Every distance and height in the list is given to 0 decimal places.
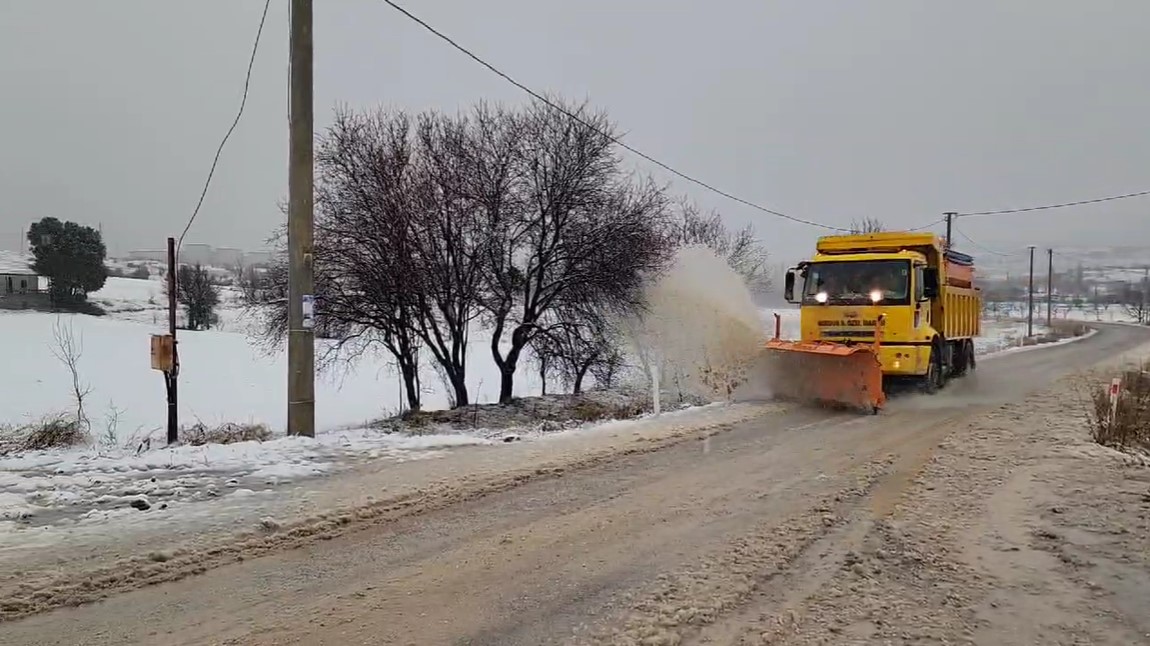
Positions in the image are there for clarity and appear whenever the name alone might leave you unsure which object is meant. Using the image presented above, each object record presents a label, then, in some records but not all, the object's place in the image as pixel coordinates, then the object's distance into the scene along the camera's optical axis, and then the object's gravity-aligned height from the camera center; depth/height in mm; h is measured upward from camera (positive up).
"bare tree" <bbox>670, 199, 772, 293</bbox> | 31178 +3321
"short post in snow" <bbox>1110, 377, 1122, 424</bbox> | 10635 -983
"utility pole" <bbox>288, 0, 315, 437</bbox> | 9484 +1150
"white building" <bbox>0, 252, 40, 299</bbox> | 68938 +3357
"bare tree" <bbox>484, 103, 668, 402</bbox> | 16438 +1898
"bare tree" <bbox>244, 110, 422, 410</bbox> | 15148 +1573
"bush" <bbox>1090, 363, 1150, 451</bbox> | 10016 -1295
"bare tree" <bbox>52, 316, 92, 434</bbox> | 11448 -1472
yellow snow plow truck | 14359 +20
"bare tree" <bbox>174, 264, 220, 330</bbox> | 52731 +1518
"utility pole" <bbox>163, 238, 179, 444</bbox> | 9539 -652
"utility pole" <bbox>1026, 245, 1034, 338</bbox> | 59656 +2041
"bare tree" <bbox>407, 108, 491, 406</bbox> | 15570 +1669
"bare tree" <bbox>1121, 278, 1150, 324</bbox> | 94312 +3456
